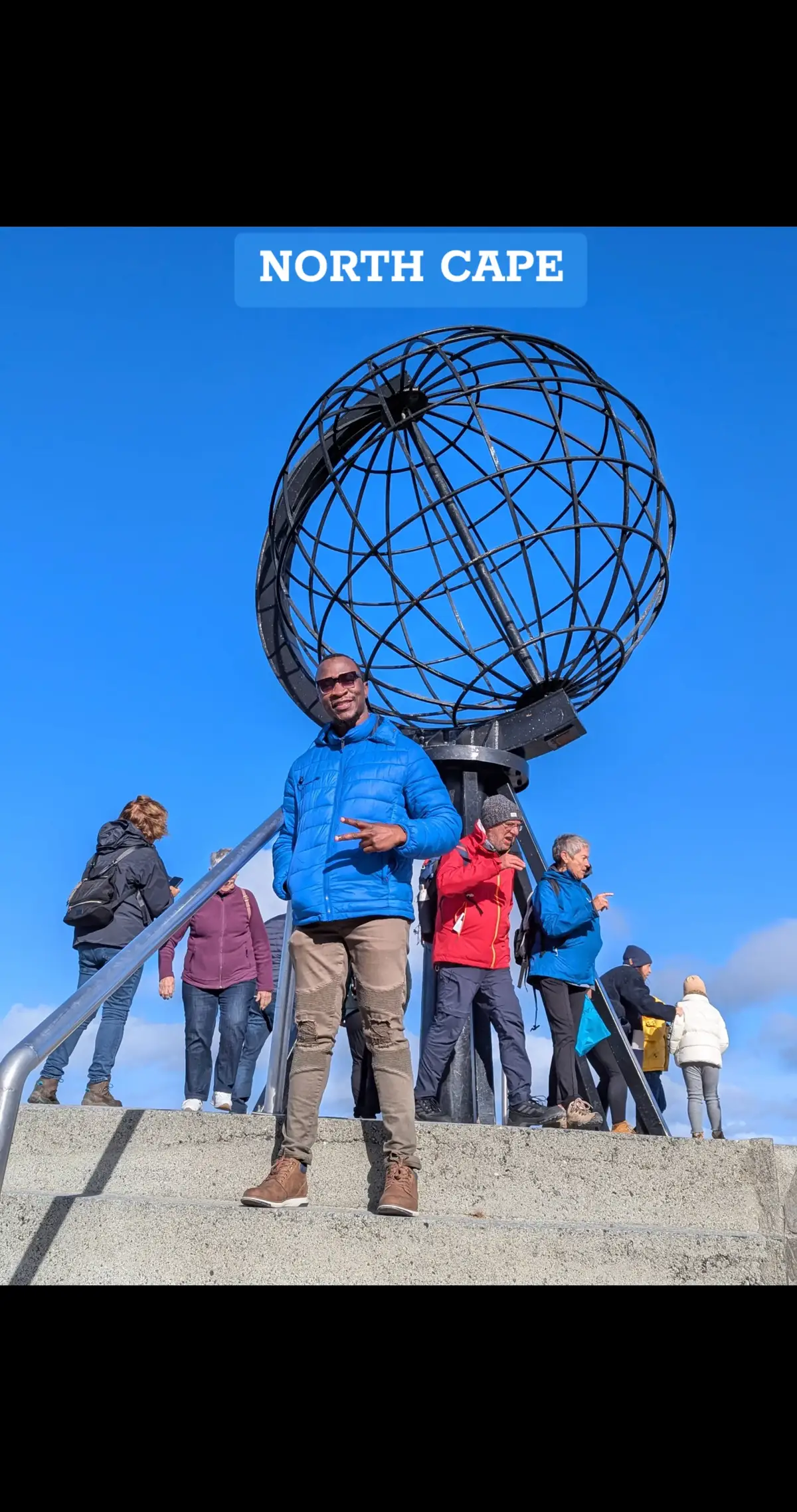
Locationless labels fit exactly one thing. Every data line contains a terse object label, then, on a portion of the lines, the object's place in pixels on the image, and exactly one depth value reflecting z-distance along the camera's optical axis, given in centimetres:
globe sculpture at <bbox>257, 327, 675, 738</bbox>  559
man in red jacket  482
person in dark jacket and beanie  770
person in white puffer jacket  766
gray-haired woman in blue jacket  509
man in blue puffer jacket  340
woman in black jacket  515
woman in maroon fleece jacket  603
